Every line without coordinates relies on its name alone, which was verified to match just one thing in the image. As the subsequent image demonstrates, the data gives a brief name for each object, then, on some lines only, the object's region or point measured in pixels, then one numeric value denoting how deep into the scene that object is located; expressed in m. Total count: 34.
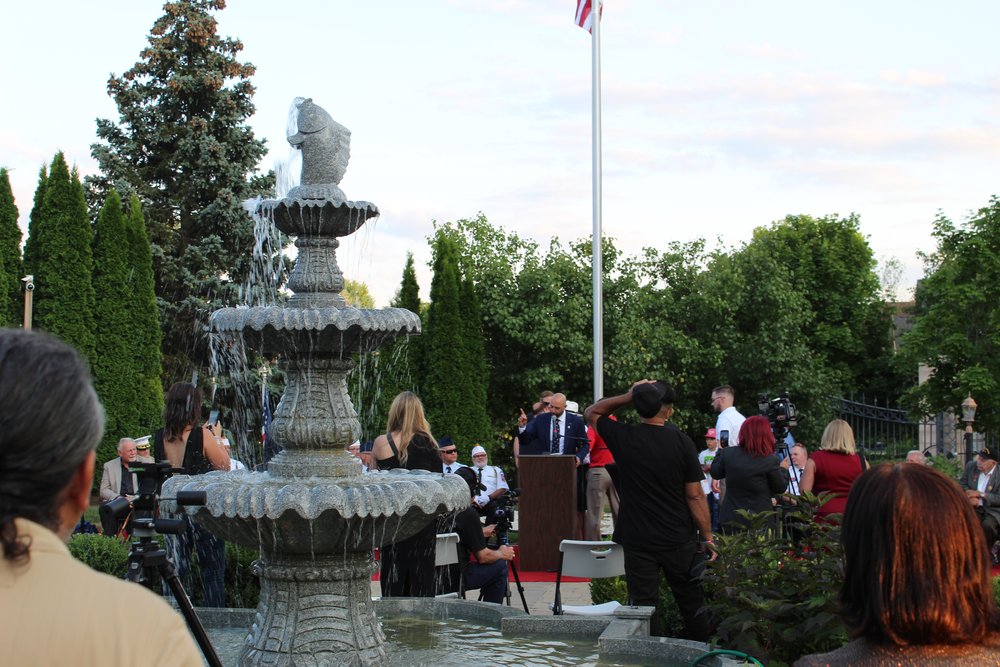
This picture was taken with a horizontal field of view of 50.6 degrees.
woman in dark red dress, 8.76
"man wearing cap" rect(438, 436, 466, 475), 10.50
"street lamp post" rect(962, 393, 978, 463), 23.00
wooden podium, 13.20
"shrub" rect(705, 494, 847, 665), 5.74
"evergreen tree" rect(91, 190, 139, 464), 22.52
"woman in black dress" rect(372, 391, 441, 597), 8.41
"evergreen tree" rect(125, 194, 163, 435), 23.08
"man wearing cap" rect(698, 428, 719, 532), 13.20
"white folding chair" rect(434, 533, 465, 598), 8.71
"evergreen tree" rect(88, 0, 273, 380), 27.22
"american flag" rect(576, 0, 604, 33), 19.20
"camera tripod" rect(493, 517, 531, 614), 9.46
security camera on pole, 20.62
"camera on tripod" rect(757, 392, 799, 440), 10.11
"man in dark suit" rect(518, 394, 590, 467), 13.82
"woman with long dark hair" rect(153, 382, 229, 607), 7.82
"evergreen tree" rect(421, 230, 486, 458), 26.58
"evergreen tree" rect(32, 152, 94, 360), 22.14
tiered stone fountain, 5.96
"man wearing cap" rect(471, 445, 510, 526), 11.67
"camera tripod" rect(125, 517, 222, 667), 3.47
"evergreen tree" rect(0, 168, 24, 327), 21.97
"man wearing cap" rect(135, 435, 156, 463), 11.00
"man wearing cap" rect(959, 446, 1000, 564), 12.11
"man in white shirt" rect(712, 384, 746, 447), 11.91
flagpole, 17.09
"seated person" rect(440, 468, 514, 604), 8.73
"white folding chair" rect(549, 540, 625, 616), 8.22
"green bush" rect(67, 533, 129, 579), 9.33
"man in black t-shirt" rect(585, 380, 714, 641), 7.29
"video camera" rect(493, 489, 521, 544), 9.55
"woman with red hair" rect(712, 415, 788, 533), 8.43
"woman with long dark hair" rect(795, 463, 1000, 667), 2.16
